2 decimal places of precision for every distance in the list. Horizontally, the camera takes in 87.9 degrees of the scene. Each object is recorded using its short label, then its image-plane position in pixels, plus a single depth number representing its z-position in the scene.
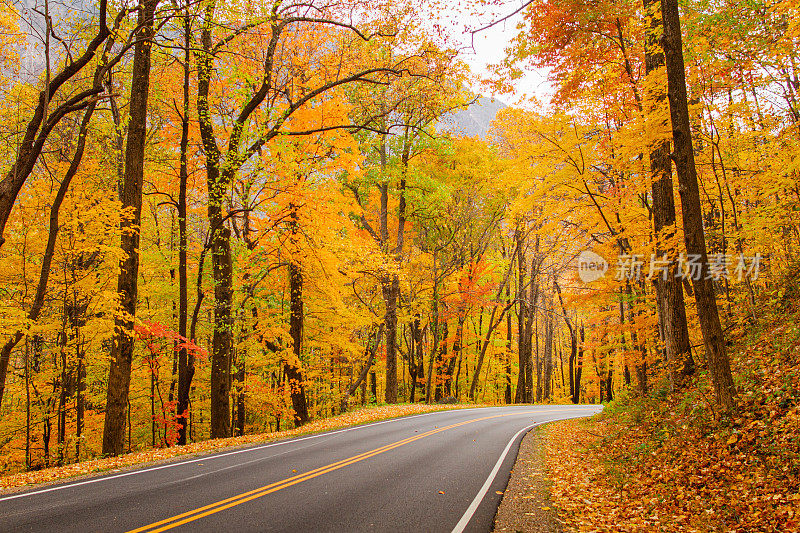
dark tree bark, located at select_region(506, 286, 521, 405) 30.94
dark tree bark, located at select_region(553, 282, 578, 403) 36.28
